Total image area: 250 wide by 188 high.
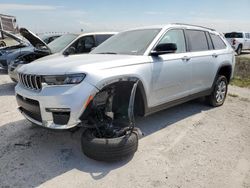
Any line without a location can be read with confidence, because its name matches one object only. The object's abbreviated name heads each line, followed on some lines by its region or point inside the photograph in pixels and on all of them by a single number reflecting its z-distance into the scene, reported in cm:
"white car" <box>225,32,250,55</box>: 1486
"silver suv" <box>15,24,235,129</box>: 230
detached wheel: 235
